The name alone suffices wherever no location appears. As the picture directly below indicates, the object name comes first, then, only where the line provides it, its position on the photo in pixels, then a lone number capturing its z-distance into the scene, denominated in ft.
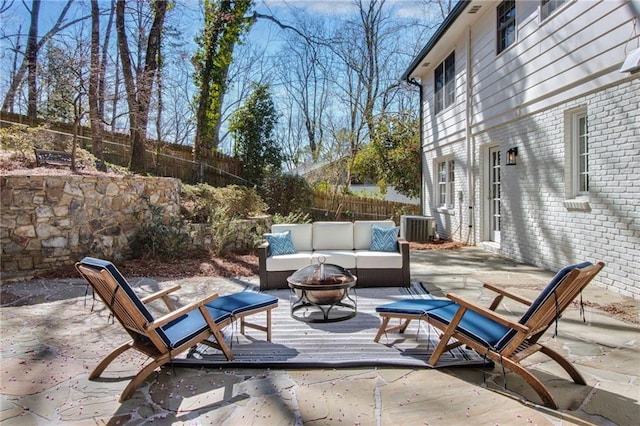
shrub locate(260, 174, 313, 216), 41.68
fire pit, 14.26
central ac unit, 36.47
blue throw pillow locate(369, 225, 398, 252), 20.56
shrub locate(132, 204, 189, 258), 24.43
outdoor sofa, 19.27
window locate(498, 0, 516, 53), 25.33
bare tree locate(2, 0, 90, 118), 33.68
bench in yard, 24.02
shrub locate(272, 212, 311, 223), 29.71
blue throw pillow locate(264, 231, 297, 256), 20.12
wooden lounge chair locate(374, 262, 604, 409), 8.97
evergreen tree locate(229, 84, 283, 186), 44.88
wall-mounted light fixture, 24.94
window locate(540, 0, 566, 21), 20.88
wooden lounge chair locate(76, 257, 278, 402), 9.45
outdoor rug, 10.84
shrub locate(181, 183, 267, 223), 28.32
